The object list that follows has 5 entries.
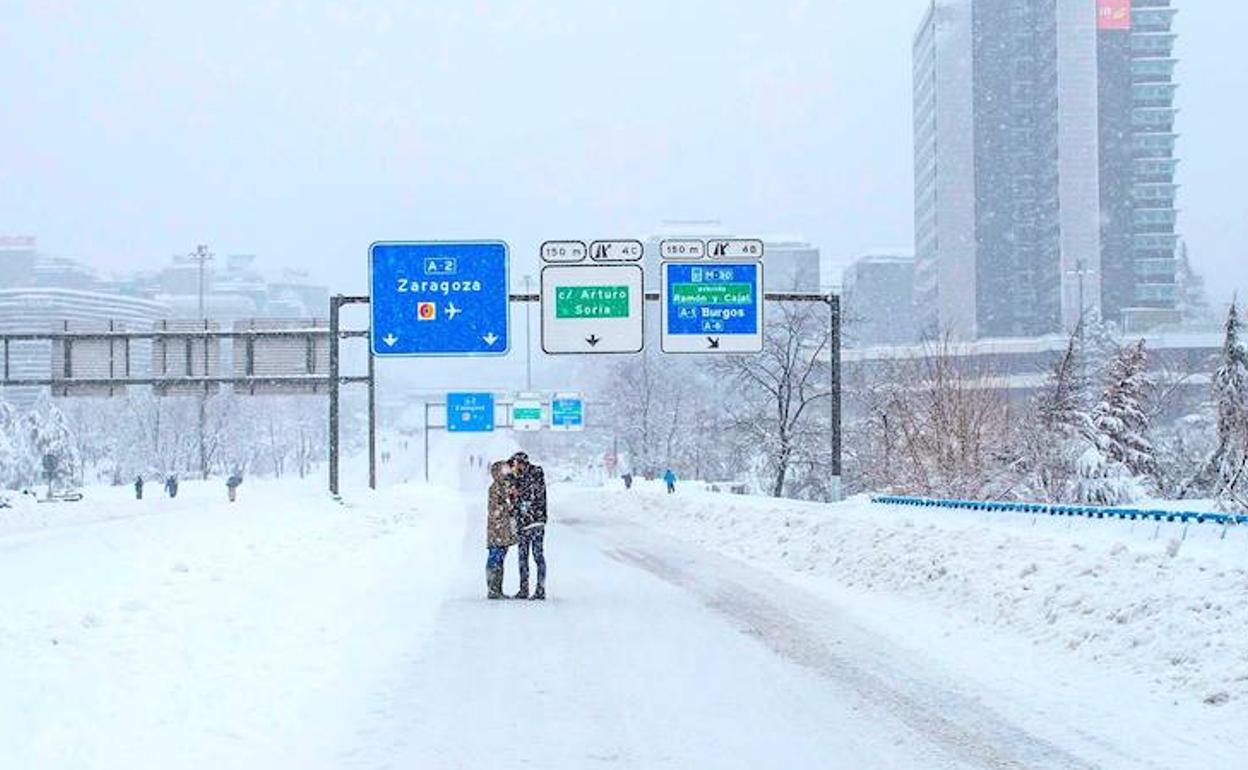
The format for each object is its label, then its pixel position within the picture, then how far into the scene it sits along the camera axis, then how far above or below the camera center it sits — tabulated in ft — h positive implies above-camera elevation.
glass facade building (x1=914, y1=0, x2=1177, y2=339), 547.08 +100.76
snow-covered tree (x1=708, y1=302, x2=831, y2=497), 192.44 +0.70
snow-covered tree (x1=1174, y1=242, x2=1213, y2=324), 607.61 +41.19
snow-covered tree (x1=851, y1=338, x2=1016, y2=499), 140.87 -4.45
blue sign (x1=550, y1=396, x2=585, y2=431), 266.36 -2.38
